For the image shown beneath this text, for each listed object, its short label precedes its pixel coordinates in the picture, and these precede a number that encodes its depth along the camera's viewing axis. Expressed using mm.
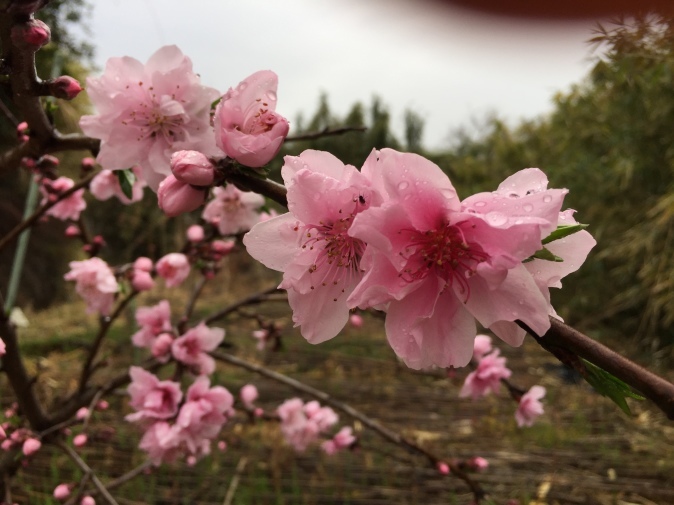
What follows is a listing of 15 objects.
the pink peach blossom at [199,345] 326
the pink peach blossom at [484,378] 345
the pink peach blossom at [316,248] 110
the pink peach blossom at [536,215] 95
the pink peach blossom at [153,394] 288
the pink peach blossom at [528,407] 333
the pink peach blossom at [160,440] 274
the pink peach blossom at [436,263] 94
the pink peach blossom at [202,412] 283
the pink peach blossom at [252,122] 120
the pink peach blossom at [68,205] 353
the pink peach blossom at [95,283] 327
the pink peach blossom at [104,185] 318
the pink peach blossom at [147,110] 179
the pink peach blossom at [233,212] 325
